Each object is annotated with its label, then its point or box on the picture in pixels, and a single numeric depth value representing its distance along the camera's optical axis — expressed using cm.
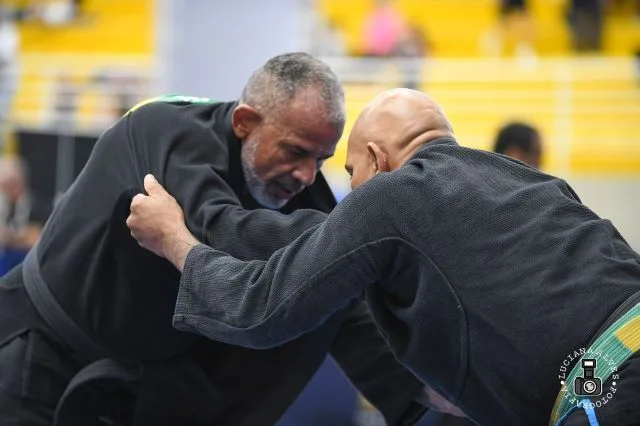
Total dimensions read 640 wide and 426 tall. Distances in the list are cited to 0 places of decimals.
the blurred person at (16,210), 1447
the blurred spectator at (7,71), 1758
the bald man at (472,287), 332
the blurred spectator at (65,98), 1806
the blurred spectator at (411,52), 1586
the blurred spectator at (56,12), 2031
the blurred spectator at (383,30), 1721
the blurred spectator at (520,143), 804
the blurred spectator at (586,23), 1674
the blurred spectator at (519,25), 1748
